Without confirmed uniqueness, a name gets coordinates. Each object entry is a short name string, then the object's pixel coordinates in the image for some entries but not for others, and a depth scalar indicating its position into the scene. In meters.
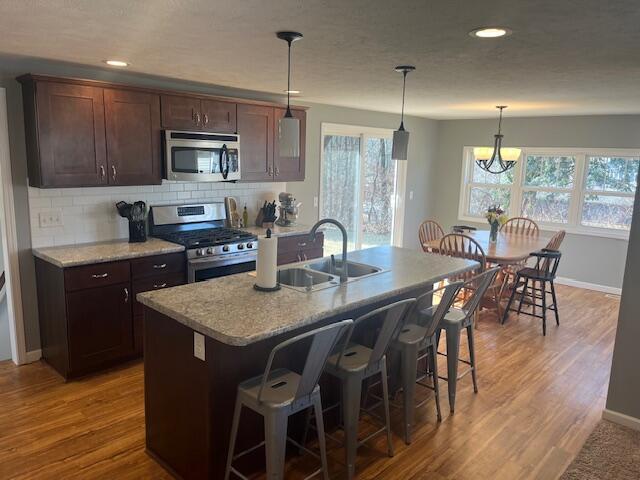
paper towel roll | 2.56
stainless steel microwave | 4.05
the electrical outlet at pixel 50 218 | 3.67
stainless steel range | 3.96
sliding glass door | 6.11
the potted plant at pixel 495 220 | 5.42
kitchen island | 2.21
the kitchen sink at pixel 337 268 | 3.26
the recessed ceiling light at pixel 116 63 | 3.28
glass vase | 5.43
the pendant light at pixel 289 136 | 2.65
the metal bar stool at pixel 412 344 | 2.79
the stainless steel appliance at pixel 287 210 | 5.24
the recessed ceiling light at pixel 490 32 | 2.16
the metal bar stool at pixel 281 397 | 2.03
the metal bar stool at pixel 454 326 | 3.14
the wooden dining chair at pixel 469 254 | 4.77
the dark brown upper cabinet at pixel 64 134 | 3.35
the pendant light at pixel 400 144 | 3.36
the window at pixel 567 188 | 6.16
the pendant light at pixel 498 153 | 5.32
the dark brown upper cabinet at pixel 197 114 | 4.04
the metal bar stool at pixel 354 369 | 2.40
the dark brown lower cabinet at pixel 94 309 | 3.41
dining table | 4.70
